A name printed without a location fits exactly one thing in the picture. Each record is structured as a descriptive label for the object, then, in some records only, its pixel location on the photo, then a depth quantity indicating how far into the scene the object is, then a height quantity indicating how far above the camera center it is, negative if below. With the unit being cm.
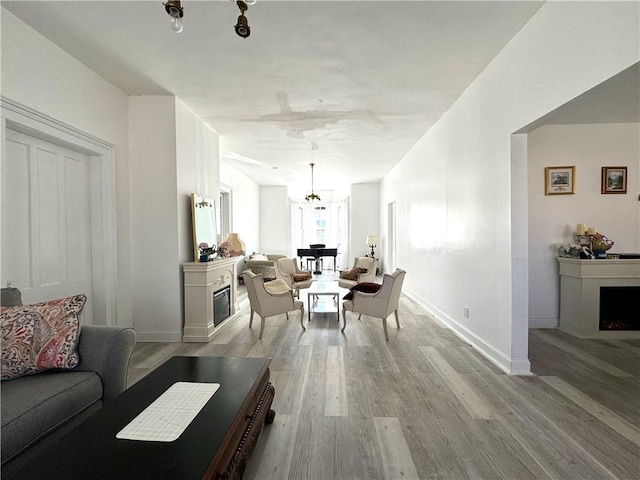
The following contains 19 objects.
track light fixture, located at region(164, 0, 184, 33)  134 +100
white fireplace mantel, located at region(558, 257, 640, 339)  380 -64
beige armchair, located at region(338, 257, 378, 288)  564 -79
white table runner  129 -84
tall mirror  412 +19
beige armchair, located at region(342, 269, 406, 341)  398 -88
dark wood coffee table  110 -84
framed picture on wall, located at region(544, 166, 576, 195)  416 +70
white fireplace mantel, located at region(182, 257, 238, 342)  389 -86
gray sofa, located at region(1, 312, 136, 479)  143 -86
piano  1010 -60
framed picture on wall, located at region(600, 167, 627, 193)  411 +70
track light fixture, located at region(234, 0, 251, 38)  145 +101
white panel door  254 +14
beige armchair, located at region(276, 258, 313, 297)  574 -79
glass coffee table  482 -129
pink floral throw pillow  175 -61
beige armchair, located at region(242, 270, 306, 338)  402 -89
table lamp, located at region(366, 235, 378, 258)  952 -24
